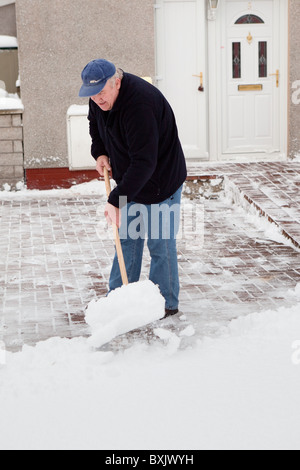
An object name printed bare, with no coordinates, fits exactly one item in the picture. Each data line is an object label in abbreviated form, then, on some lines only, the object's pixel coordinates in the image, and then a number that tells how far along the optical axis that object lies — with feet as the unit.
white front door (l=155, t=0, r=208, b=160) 35.24
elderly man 13.99
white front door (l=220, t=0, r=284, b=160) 35.83
